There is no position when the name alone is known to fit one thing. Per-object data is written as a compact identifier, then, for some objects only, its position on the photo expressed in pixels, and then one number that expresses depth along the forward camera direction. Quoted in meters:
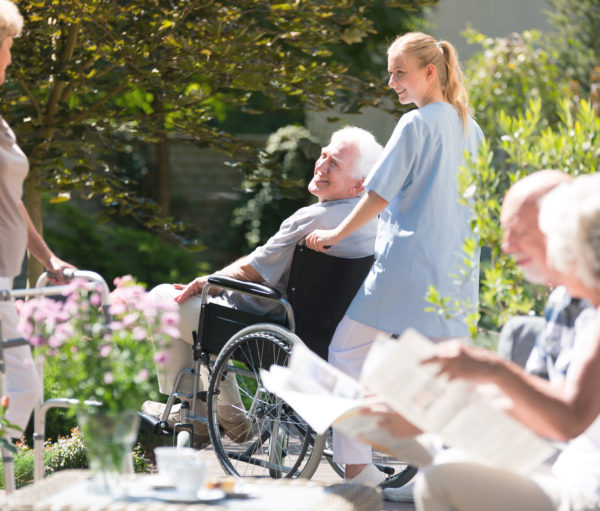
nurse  6.93
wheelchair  7.50
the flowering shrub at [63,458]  8.59
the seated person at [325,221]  7.79
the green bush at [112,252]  19.33
